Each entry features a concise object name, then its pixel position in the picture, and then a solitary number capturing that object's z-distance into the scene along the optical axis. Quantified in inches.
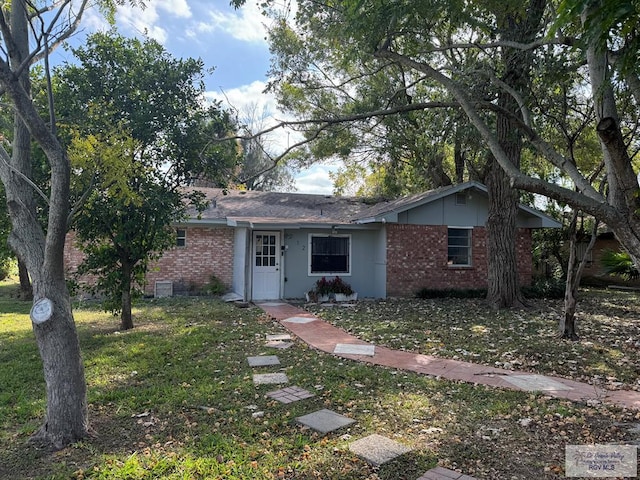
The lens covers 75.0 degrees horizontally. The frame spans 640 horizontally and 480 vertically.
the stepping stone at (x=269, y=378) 201.1
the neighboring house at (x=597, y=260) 709.3
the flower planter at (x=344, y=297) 495.5
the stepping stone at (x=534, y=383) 196.2
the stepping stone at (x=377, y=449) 127.6
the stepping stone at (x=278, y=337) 293.5
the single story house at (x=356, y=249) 503.8
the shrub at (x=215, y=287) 539.5
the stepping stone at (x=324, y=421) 150.4
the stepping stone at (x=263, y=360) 232.1
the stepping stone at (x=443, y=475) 116.6
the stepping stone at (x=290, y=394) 179.2
